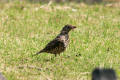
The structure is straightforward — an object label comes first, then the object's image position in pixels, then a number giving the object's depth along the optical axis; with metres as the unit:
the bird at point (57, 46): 16.48
